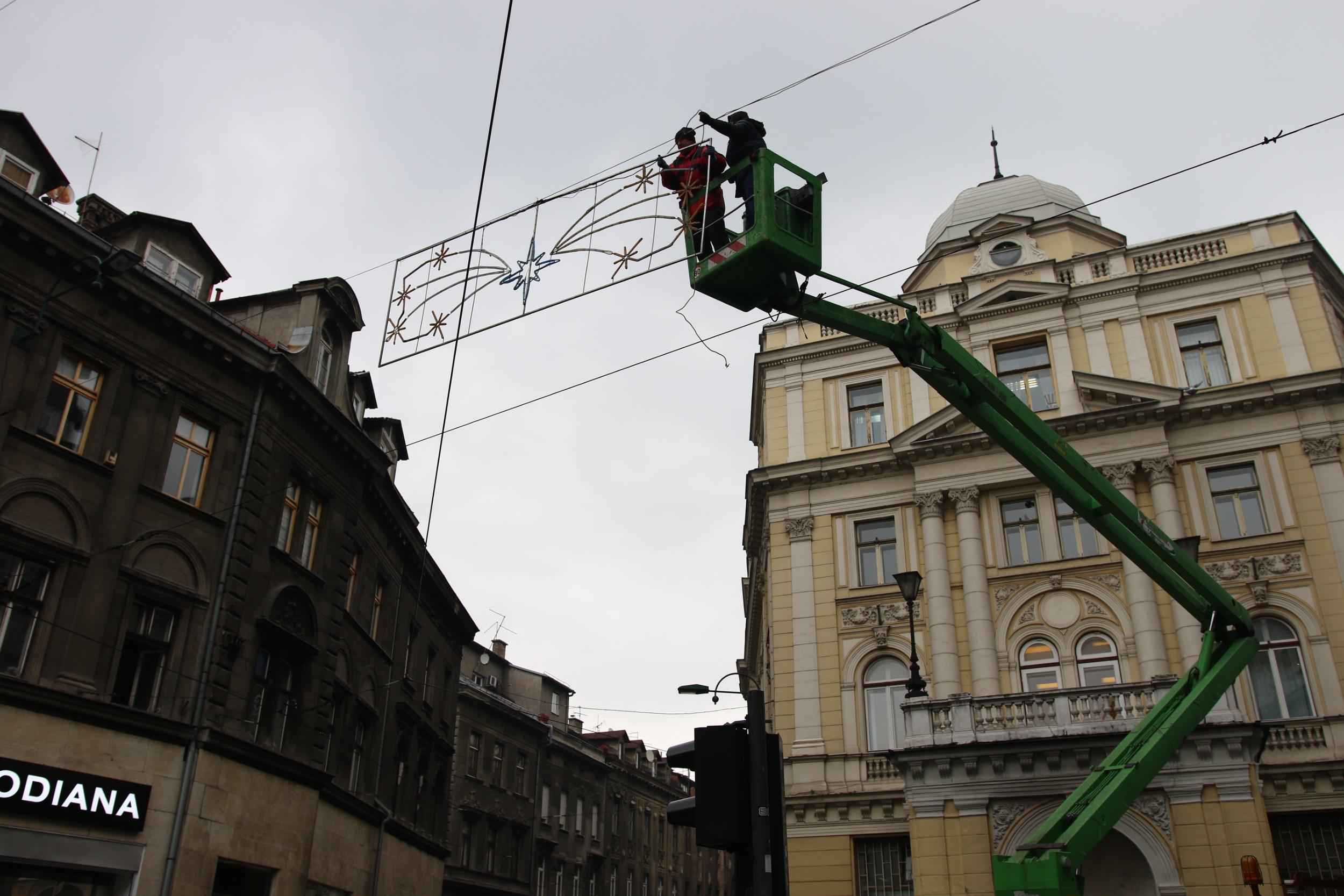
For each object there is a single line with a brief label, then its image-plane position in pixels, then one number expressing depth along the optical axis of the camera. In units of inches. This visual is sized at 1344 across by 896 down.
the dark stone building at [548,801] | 1925.4
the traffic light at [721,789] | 203.9
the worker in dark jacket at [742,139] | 387.2
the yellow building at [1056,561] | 919.0
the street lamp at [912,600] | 868.6
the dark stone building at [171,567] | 672.4
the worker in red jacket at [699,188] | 390.0
